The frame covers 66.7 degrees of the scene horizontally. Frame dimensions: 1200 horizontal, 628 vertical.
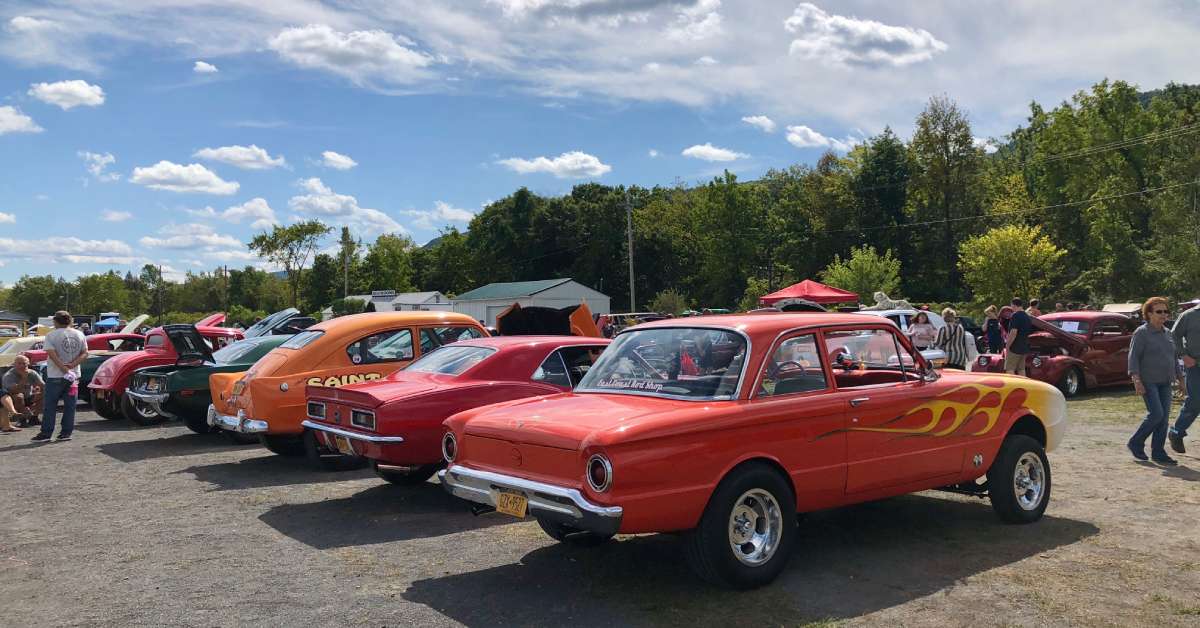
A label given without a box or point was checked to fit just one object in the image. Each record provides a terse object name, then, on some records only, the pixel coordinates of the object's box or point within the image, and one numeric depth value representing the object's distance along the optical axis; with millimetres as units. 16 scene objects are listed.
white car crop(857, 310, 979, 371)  15164
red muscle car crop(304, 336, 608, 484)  7637
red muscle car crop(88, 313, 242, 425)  14984
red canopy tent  29000
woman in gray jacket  9516
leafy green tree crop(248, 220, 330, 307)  84562
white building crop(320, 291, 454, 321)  67750
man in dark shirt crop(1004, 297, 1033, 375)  14586
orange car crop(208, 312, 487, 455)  9961
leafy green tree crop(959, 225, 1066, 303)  49875
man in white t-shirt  13273
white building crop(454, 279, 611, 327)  62406
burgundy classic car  16328
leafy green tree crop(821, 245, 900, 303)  52781
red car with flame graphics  4969
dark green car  12703
